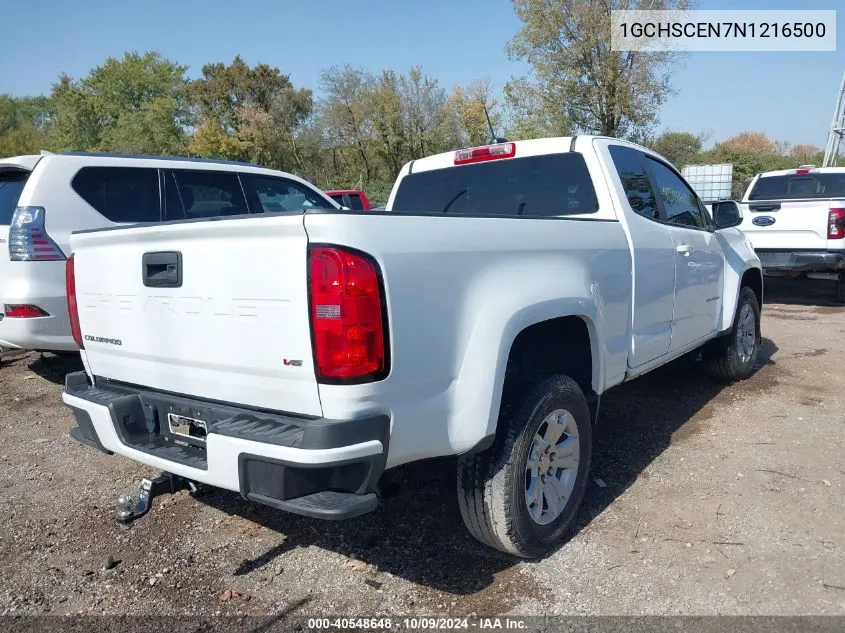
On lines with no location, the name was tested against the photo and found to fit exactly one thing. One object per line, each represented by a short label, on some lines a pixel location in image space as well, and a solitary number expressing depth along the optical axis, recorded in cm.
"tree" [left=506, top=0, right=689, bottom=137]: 1981
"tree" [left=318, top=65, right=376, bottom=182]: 3023
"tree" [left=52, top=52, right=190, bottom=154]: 3962
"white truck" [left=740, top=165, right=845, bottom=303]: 886
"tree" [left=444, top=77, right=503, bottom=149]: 2992
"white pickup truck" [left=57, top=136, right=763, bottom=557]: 208
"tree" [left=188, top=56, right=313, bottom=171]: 3225
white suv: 492
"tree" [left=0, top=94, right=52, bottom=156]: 4022
